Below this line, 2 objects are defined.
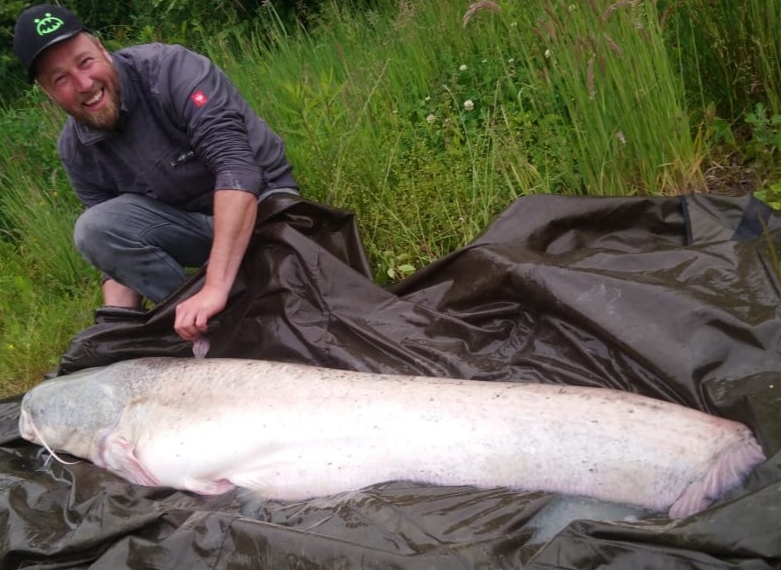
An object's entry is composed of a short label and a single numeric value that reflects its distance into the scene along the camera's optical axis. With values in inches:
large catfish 87.4
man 127.6
